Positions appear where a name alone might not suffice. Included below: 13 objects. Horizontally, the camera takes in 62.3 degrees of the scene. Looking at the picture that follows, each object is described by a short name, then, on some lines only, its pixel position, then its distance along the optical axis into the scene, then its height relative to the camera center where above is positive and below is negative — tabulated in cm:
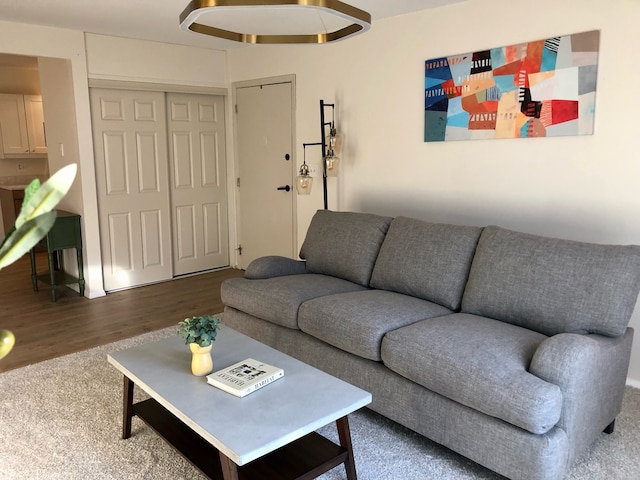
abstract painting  299 +39
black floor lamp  404 +0
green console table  449 -68
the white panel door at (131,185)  476 -24
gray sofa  198 -79
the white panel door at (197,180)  527 -22
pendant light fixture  190 +57
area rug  219 -128
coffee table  172 -88
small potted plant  210 -71
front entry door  499 -12
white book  197 -84
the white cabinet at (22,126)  673 +45
